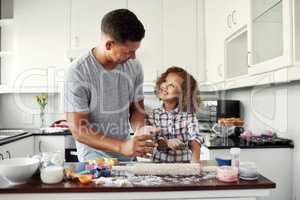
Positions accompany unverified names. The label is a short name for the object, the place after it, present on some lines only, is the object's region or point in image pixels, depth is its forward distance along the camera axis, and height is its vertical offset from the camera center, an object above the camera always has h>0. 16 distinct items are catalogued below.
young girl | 1.53 -0.10
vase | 3.24 -0.22
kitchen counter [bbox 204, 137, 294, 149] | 1.82 -0.30
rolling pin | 1.06 -0.26
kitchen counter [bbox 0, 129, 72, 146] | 2.36 -0.31
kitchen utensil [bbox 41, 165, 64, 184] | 0.96 -0.25
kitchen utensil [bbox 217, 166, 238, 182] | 0.97 -0.26
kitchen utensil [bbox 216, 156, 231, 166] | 1.13 -0.25
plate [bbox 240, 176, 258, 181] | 0.99 -0.27
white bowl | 0.93 -0.23
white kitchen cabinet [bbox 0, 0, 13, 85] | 3.19 +0.67
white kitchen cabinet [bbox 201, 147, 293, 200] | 1.83 -0.43
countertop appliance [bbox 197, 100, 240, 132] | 2.64 -0.11
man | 1.11 +0.03
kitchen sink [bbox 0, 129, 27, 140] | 2.43 -0.31
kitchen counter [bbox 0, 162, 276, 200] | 0.91 -0.29
